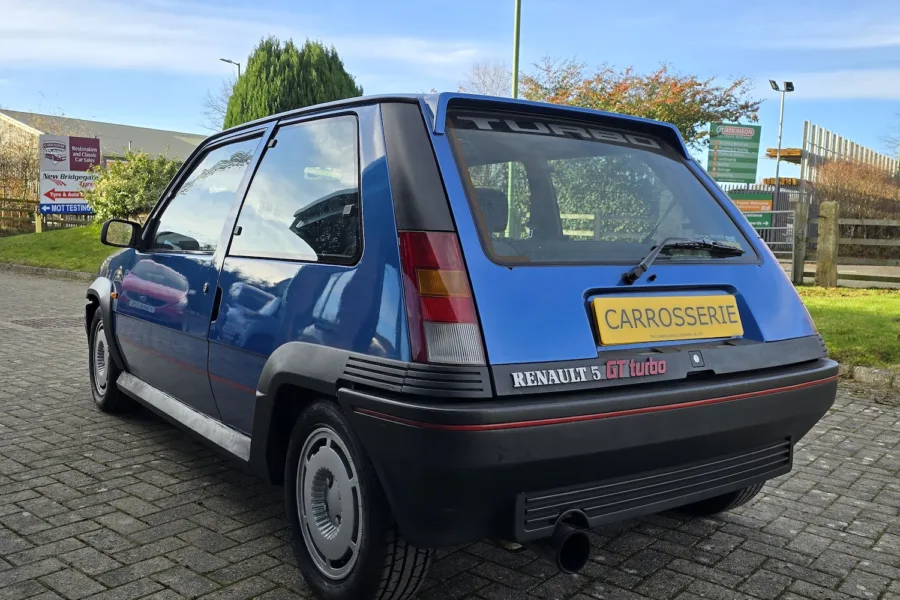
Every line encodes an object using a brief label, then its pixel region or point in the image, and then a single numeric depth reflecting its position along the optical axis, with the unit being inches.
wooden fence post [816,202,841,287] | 515.8
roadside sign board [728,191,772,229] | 1130.7
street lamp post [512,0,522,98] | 706.8
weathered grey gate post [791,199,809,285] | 531.5
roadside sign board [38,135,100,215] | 1023.0
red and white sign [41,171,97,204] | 1027.3
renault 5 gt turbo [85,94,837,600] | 90.3
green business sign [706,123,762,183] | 1091.9
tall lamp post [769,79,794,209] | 1567.4
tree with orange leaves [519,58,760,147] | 1021.2
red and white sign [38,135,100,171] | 1019.3
